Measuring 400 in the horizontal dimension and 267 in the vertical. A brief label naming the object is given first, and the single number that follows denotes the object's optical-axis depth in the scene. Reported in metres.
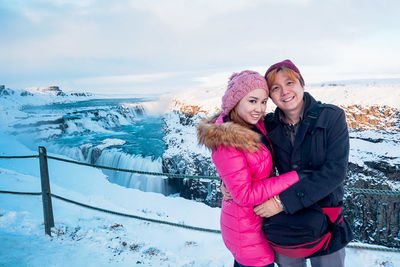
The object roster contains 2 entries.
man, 1.64
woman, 1.66
